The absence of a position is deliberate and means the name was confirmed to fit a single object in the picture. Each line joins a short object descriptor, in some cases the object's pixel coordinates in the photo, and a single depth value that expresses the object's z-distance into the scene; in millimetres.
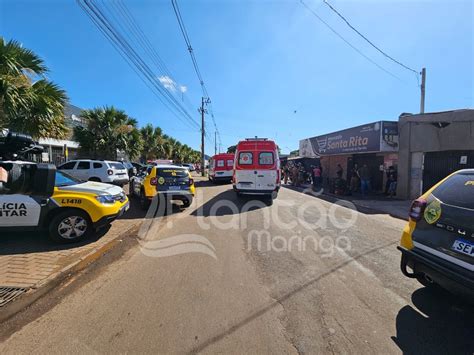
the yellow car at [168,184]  8844
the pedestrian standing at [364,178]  14463
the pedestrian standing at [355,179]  15086
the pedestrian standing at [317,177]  19781
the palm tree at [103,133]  18484
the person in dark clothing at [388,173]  13957
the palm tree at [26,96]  6766
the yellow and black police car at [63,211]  4969
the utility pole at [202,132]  35188
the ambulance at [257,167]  10852
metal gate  11047
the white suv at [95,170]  14539
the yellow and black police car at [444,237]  2648
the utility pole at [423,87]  15398
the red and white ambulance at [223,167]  20766
